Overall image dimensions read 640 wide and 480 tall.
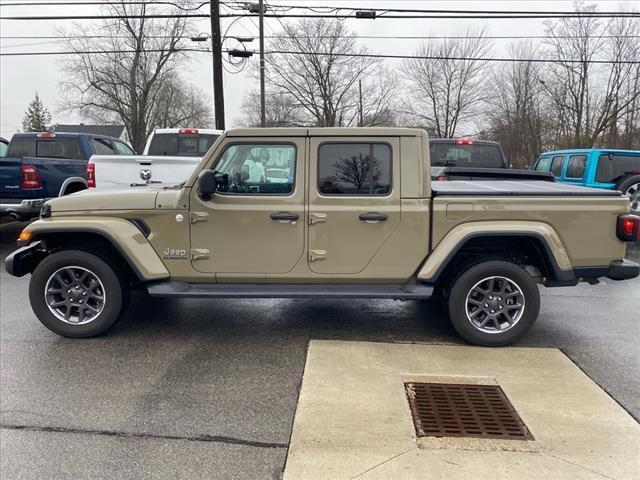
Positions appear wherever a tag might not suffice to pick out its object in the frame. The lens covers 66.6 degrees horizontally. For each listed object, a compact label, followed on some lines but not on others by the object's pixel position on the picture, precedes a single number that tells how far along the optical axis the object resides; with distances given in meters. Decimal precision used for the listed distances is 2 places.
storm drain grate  3.03
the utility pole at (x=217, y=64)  16.14
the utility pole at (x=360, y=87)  38.16
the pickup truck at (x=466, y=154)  9.68
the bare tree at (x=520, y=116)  34.00
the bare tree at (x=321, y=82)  35.97
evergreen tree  78.19
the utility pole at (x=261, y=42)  17.44
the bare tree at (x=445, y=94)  38.09
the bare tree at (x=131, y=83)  40.34
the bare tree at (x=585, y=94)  27.69
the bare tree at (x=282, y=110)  39.38
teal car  9.66
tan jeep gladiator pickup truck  4.21
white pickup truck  7.72
